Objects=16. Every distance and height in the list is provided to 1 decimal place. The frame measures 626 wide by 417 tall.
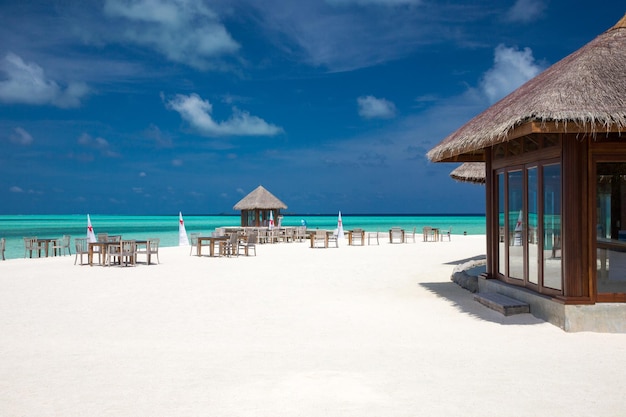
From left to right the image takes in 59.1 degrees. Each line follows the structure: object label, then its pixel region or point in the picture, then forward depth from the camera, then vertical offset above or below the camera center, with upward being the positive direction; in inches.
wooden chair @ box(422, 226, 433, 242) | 1063.0 -31.6
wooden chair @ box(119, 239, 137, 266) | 573.3 -33.4
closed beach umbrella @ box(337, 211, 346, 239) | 1111.7 -32.6
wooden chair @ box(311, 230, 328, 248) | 864.2 -32.2
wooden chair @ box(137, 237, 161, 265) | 584.7 -35.6
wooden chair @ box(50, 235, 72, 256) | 776.9 -33.4
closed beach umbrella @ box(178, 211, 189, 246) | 979.3 -37.3
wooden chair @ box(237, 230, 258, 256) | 719.1 -32.7
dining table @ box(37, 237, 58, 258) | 739.4 -34.0
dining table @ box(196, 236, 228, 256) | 680.5 -29.9
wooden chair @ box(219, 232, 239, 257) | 695.1 -34.9
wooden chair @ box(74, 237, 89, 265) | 600.1 -34.8
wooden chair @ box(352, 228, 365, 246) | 917.8 -36.0
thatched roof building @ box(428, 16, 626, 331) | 242.4 +15.4
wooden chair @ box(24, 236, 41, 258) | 733.9 -34.6
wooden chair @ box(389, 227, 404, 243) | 986.3 -33.9
